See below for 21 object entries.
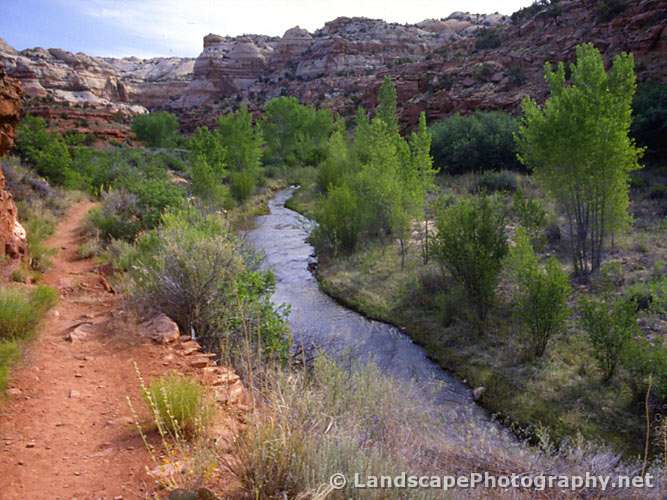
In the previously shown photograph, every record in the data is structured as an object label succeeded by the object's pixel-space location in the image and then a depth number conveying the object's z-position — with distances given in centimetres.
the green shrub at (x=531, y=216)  1218
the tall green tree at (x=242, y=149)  2644
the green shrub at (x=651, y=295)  828
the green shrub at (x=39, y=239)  865
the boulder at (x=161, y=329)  591
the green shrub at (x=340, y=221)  1487
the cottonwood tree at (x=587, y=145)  913
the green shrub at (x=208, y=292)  651
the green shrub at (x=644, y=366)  635
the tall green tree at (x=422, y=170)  1273
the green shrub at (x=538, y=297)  772
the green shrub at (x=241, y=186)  2322
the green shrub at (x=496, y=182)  1996
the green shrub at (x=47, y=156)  1759
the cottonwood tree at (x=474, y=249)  934
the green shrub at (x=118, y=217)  1168
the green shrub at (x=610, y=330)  693
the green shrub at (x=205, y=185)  1866
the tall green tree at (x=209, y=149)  2309
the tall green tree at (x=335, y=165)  2378
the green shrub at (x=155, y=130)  4412
